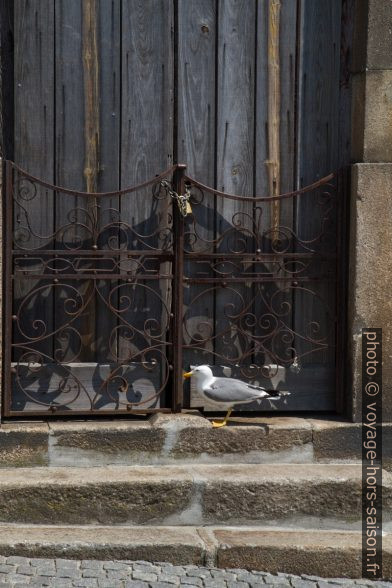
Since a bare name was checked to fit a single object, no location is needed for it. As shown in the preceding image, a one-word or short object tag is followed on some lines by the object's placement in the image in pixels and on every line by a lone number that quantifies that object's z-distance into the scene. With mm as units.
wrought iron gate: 12312
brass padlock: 12234
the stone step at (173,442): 11922
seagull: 12000
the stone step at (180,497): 11312
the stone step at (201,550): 10703
